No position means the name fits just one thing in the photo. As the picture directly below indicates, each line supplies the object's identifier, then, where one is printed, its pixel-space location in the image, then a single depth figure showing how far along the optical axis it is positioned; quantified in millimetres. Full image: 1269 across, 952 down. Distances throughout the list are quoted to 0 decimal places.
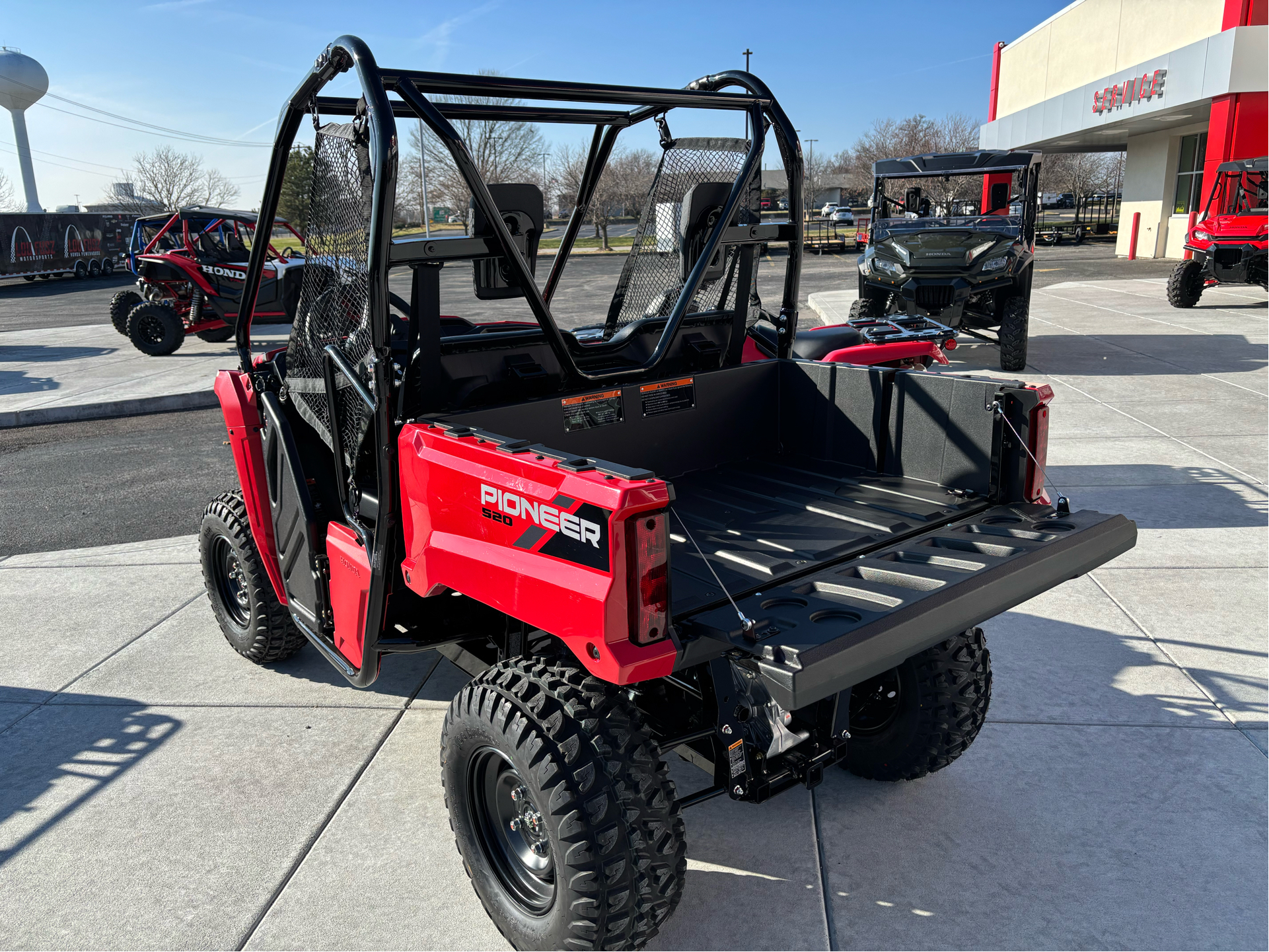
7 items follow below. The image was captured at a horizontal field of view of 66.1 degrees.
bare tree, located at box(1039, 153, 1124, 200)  50875
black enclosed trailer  31594
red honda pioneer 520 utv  2281
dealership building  22281
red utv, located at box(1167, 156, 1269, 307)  14891
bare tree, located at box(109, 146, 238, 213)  74438
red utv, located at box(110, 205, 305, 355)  14312
